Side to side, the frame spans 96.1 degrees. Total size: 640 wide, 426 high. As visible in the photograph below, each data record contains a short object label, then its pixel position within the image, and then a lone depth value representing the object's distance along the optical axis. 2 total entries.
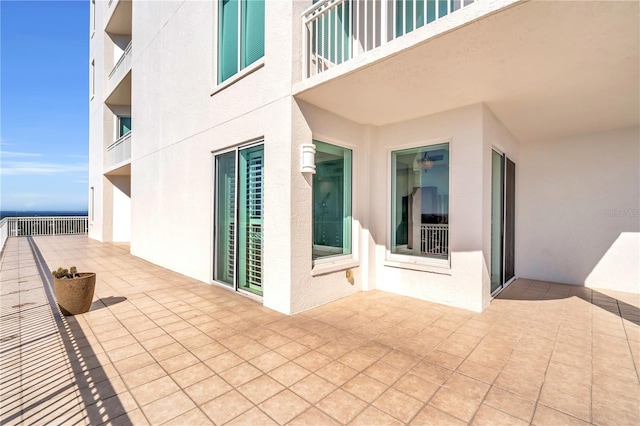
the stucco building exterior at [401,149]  3.21
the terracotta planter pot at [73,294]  4.04
